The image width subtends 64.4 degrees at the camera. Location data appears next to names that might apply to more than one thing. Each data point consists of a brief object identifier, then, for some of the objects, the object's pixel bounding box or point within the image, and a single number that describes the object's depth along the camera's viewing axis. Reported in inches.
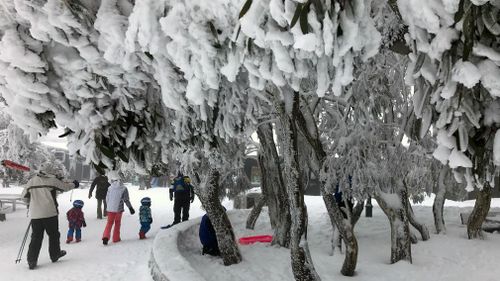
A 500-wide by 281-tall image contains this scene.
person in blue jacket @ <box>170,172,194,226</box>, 490.6
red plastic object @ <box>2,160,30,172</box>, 308.1
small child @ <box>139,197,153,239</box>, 414.6
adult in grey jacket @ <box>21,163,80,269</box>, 306.3
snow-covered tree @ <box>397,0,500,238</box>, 77.2
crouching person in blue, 330.6
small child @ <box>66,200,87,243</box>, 386.0
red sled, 392.2
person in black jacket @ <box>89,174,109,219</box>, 576.4
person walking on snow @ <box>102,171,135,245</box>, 388.8
